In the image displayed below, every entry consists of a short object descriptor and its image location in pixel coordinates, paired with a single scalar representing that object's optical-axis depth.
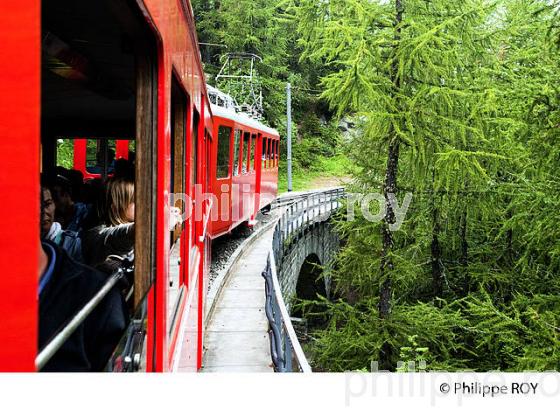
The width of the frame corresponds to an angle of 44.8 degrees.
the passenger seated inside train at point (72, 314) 1.50
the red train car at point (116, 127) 1.04
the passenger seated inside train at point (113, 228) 3.05
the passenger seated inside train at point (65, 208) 4.08
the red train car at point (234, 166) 13.20
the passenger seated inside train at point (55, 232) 2.50
